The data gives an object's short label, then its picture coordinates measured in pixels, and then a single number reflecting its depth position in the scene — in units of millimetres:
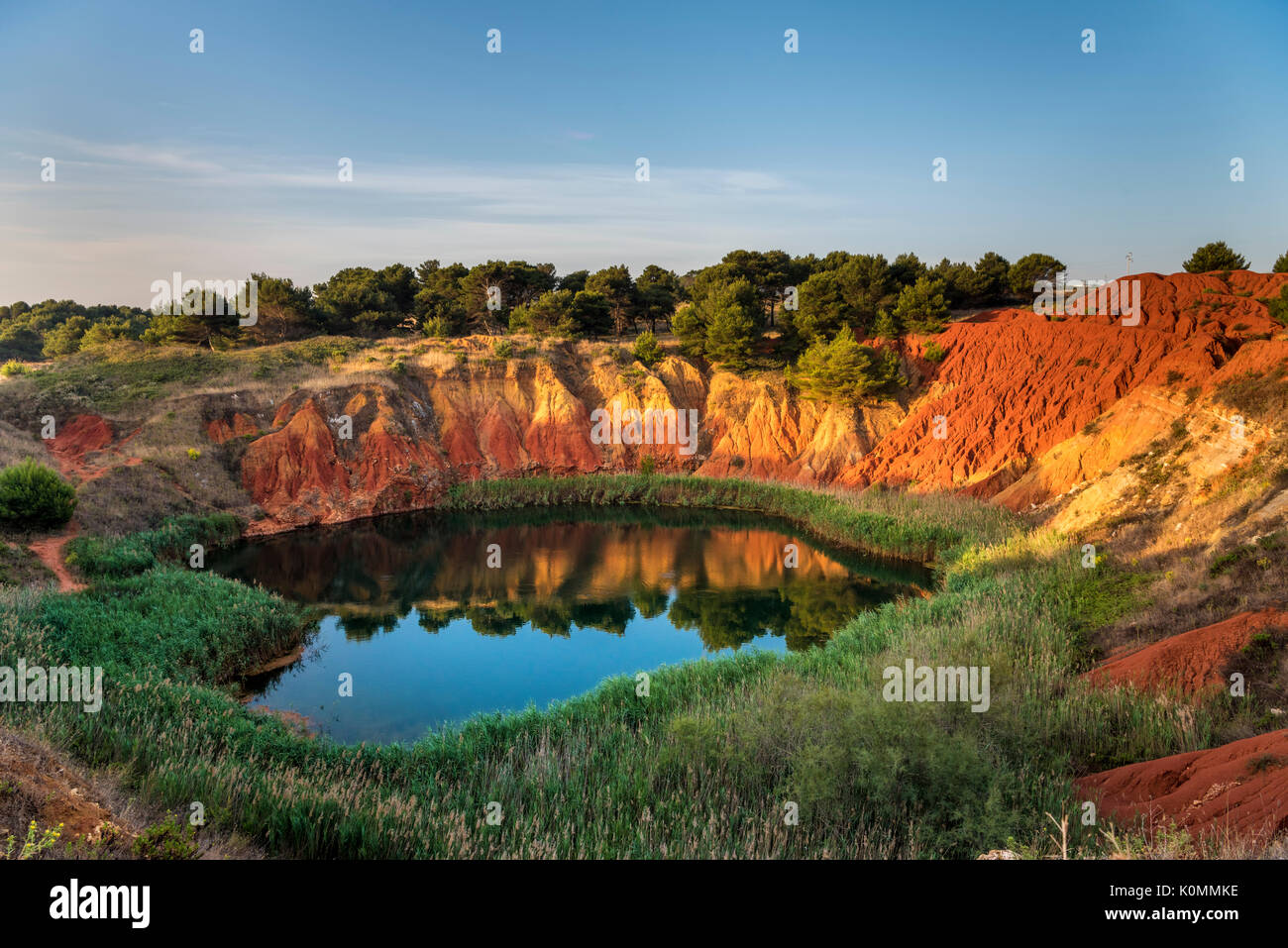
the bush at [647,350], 44125
